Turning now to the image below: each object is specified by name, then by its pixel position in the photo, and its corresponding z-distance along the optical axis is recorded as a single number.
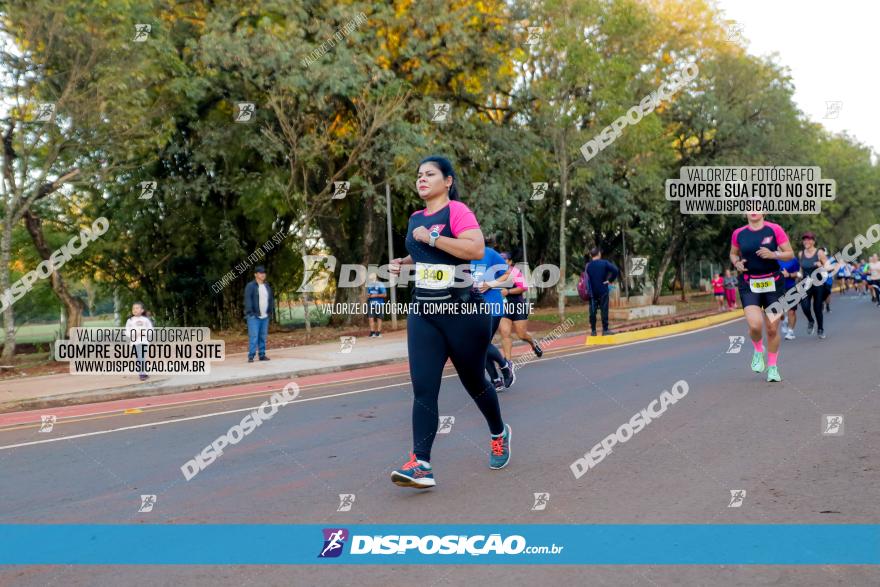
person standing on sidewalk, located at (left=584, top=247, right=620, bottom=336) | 17.42
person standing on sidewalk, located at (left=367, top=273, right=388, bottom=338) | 20.27
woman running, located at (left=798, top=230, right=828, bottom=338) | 15.76
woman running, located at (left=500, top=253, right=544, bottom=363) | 11.36
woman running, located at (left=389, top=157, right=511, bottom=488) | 5.12
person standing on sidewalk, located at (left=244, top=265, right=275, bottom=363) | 15.45
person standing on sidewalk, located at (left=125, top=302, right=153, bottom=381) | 12.90
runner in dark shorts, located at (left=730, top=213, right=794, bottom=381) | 9.59
